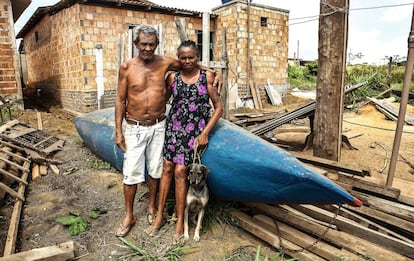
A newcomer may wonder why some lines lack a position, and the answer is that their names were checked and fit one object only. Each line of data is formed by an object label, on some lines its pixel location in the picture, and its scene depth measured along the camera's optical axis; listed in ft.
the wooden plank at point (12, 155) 13.75
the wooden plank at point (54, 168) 14.28
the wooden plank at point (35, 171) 13.62
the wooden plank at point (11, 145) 15.14
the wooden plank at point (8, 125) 16.94
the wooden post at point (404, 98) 9.21
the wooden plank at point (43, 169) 14.01
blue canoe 7.56
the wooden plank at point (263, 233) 8.00
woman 8.70
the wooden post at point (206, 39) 16.11
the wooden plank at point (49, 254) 7.41
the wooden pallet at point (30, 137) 15.70
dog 8.34
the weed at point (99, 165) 14.68
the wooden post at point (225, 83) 16.30
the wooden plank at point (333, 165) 10.14
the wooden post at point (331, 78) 10.61
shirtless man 8.89
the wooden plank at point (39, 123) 21.57
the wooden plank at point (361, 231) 7.32
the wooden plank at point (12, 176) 11.94
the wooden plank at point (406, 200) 8.96
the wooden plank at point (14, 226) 8.10
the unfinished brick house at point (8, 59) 25.32
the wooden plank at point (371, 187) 9.11
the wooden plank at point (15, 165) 12.81
